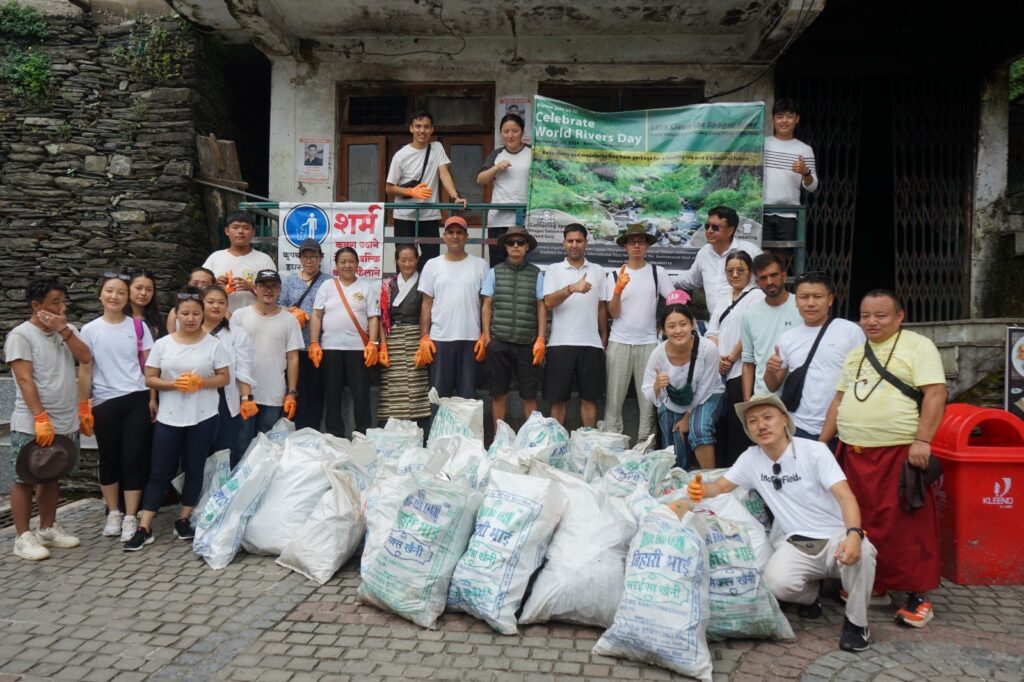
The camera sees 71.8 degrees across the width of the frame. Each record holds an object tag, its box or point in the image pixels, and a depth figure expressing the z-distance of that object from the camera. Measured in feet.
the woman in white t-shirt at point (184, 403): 15.19
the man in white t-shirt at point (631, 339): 17.97
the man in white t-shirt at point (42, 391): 14.26
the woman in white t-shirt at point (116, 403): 15.39
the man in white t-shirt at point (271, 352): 17.57
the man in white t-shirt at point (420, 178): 21.81
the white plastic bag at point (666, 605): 9.66
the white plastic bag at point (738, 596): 10.64
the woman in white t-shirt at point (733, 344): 15.94
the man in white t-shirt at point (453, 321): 18.72
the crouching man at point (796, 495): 11.44
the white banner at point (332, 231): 21.20
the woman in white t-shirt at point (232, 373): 16.21
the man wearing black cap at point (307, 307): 19.11
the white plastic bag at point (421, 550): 11.21
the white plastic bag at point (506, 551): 10.95
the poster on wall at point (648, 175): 20.93
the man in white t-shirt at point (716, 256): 18.08
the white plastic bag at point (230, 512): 13.88
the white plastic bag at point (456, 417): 16.53
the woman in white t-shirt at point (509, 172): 21.36
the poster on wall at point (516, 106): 27.09
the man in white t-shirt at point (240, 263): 19.47
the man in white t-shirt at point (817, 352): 13.43
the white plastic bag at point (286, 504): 14.08
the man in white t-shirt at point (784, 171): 21.02
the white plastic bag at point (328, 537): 13.10
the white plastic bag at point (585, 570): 10.93
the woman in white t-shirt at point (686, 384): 15.47
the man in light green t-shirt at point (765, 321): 14.88
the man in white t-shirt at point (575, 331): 18.15
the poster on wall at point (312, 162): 27.61
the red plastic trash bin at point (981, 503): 13.21
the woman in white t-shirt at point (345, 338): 18.83
